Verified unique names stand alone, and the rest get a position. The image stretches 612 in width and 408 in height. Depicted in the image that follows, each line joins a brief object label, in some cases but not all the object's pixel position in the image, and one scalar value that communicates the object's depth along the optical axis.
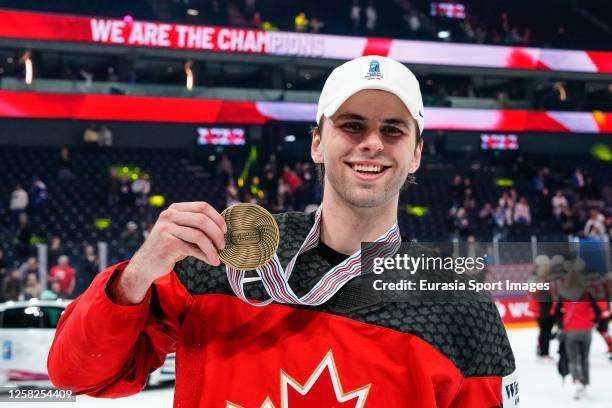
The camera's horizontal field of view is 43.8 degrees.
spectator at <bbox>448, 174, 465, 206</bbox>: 16.78
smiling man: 1.60
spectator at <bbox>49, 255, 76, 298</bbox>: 9.55
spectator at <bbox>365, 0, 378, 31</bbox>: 21.29
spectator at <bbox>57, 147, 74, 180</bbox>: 15.83
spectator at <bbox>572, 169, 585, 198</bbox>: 18.35
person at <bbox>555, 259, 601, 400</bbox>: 7.05
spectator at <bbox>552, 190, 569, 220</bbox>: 17.06
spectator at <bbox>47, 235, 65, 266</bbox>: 9.83
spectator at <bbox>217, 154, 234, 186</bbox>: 16.92
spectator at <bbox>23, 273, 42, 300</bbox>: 9.23
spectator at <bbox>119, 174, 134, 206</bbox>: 14.66
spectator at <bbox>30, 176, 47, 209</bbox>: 14.20
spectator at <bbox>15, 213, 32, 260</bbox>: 10.13
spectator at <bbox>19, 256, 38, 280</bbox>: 9.41
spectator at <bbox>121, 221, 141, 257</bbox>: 11.51
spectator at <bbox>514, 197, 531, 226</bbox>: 16.42
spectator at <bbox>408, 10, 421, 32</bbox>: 21.97
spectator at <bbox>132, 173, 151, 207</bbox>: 14.71
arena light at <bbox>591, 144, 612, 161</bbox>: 20.66
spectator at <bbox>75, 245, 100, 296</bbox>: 9.77
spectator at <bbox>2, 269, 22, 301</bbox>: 9.18
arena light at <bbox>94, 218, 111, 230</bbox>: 14.53
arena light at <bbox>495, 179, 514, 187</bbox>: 18.66
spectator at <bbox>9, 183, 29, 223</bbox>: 13.60
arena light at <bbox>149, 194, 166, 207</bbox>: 14.97
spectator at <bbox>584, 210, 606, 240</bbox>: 14.73
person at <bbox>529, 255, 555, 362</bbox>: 8.12
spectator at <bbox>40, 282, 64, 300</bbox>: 9.20
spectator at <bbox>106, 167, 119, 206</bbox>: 14.77
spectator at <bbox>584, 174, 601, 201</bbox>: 17.98
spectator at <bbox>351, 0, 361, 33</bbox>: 21.14
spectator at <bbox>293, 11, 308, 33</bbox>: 20.02
